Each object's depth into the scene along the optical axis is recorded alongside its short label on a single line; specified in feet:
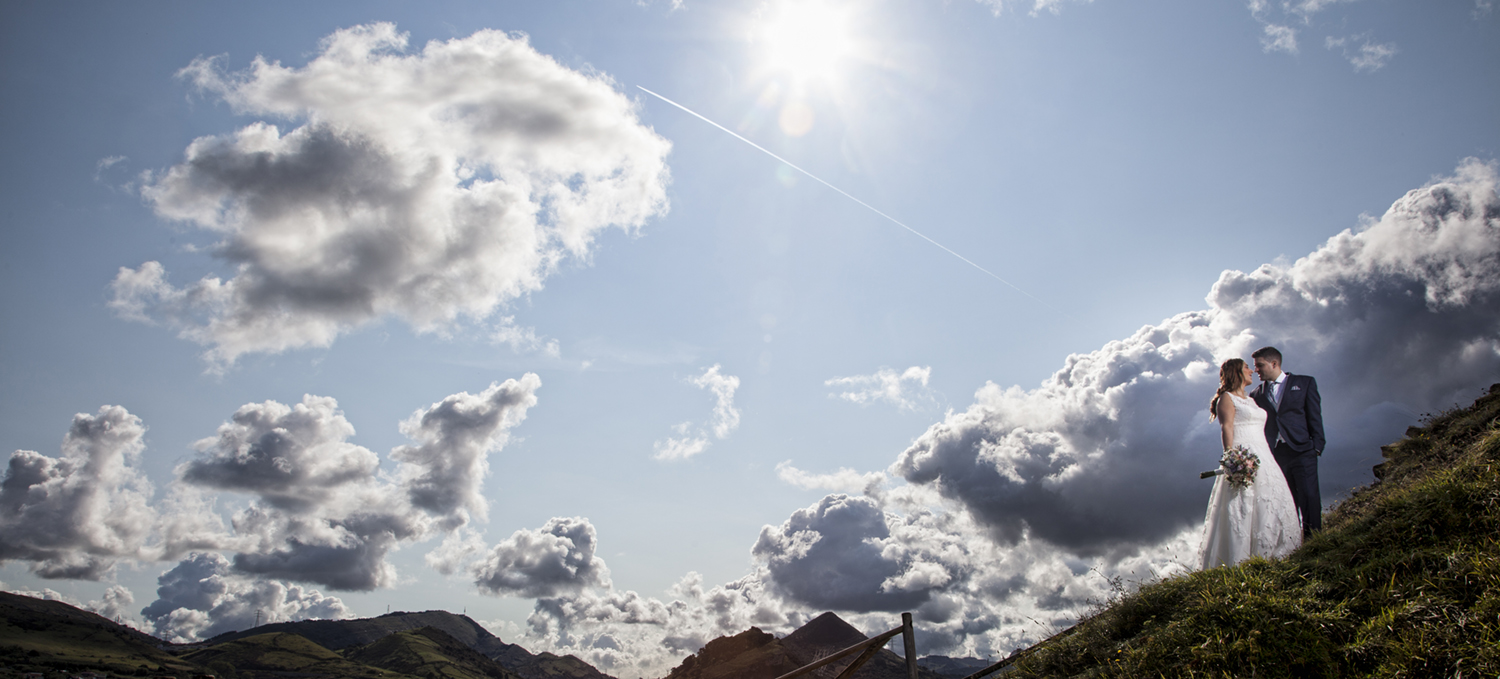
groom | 31.81
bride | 30.76
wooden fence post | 35.06
